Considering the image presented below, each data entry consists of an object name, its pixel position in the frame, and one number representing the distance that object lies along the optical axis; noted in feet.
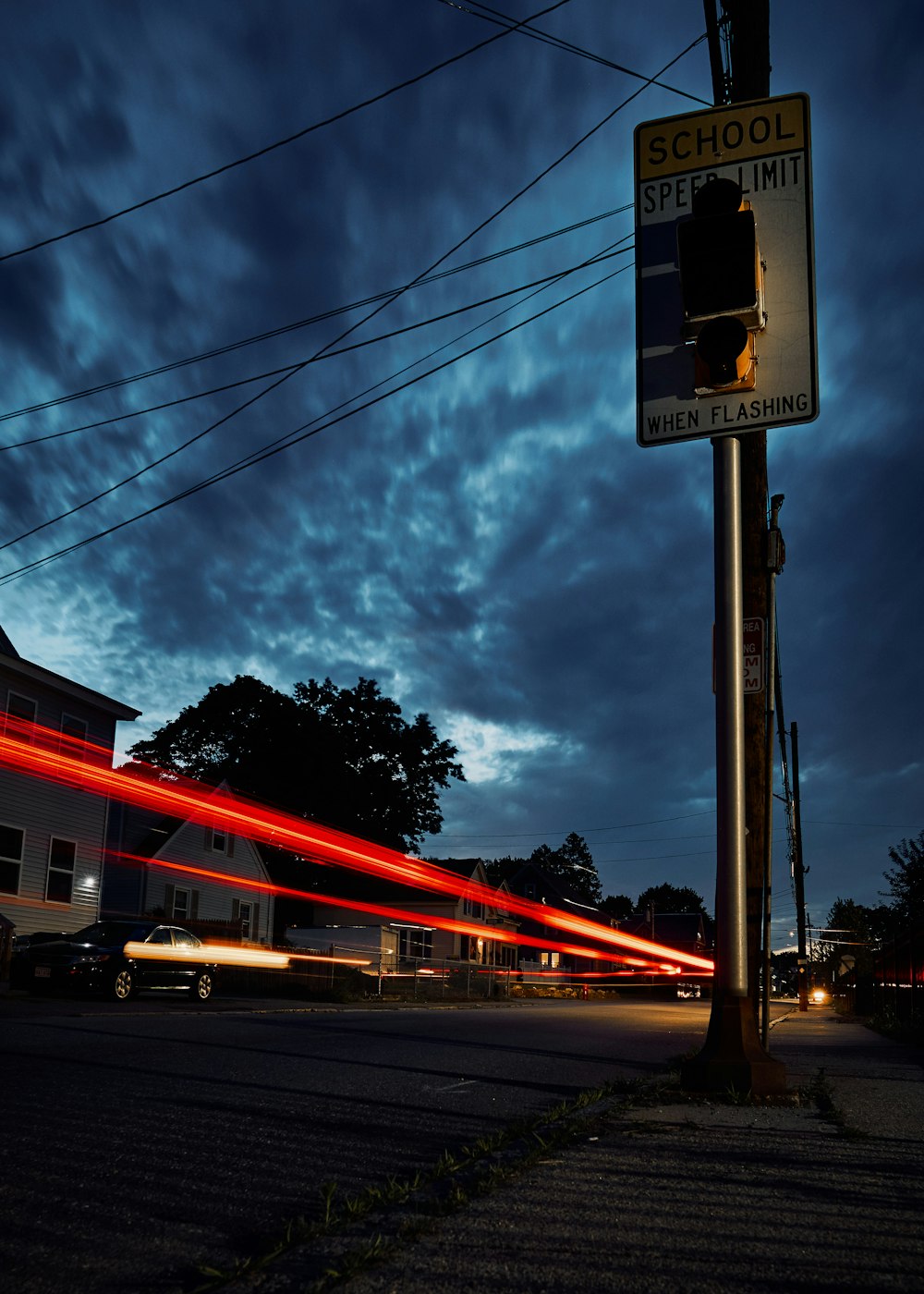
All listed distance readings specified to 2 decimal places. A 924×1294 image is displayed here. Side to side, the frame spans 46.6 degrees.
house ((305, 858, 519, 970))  184.75
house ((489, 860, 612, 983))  264.11
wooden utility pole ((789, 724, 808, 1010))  117.66
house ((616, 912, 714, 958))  287.28
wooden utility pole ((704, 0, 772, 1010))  27.30
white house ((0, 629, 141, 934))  84.79
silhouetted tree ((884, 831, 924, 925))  128.98
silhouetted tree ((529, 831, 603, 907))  407.64
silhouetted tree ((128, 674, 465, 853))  204.95
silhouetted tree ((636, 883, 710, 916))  504.84
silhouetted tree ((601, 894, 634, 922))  488.44
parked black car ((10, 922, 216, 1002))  61.98
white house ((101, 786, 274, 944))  119.75
